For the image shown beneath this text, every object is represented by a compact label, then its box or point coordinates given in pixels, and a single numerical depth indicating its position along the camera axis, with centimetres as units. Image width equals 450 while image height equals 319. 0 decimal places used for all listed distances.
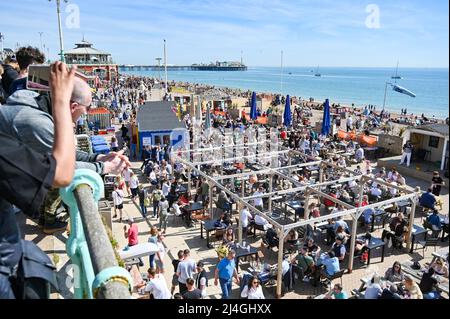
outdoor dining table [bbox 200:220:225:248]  1150
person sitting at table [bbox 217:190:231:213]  1323
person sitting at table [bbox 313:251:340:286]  915
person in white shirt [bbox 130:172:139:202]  1455
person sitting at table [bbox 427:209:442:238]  1130
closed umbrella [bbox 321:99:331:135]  2360
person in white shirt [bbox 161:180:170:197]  1405
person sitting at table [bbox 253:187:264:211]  1289
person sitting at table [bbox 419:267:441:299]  755
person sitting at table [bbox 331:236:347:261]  1005
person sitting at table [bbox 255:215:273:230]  1167
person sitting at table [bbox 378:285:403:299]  731
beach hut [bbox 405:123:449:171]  1761
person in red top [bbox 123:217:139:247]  959
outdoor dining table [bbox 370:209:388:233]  1252
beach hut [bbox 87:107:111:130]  2722
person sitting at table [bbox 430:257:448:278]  786
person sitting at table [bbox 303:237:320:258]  992
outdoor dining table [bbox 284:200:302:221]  1324
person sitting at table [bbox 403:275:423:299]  704
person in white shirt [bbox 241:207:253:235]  1125
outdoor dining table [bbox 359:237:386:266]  1037
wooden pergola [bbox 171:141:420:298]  949
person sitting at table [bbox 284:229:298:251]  1072
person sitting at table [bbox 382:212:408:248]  1123
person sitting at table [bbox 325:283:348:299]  706
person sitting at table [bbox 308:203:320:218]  1172
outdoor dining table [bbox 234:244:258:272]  991
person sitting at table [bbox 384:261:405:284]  856
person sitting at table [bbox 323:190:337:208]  1417
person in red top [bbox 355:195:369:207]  1262
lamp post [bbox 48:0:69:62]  2092
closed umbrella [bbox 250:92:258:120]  2921
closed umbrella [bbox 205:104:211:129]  2411
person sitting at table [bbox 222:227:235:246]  1039
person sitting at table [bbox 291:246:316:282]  941
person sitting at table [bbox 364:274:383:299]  761
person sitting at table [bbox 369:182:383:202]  1385
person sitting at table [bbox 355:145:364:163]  2008
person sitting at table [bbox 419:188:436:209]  1219
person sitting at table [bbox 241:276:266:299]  740
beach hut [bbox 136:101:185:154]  2028
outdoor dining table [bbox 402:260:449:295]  875
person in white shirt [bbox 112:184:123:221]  1271
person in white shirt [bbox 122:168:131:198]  1488
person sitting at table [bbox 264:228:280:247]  1085
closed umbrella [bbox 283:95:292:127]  2603
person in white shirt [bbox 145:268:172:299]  682
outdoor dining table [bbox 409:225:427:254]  1116
